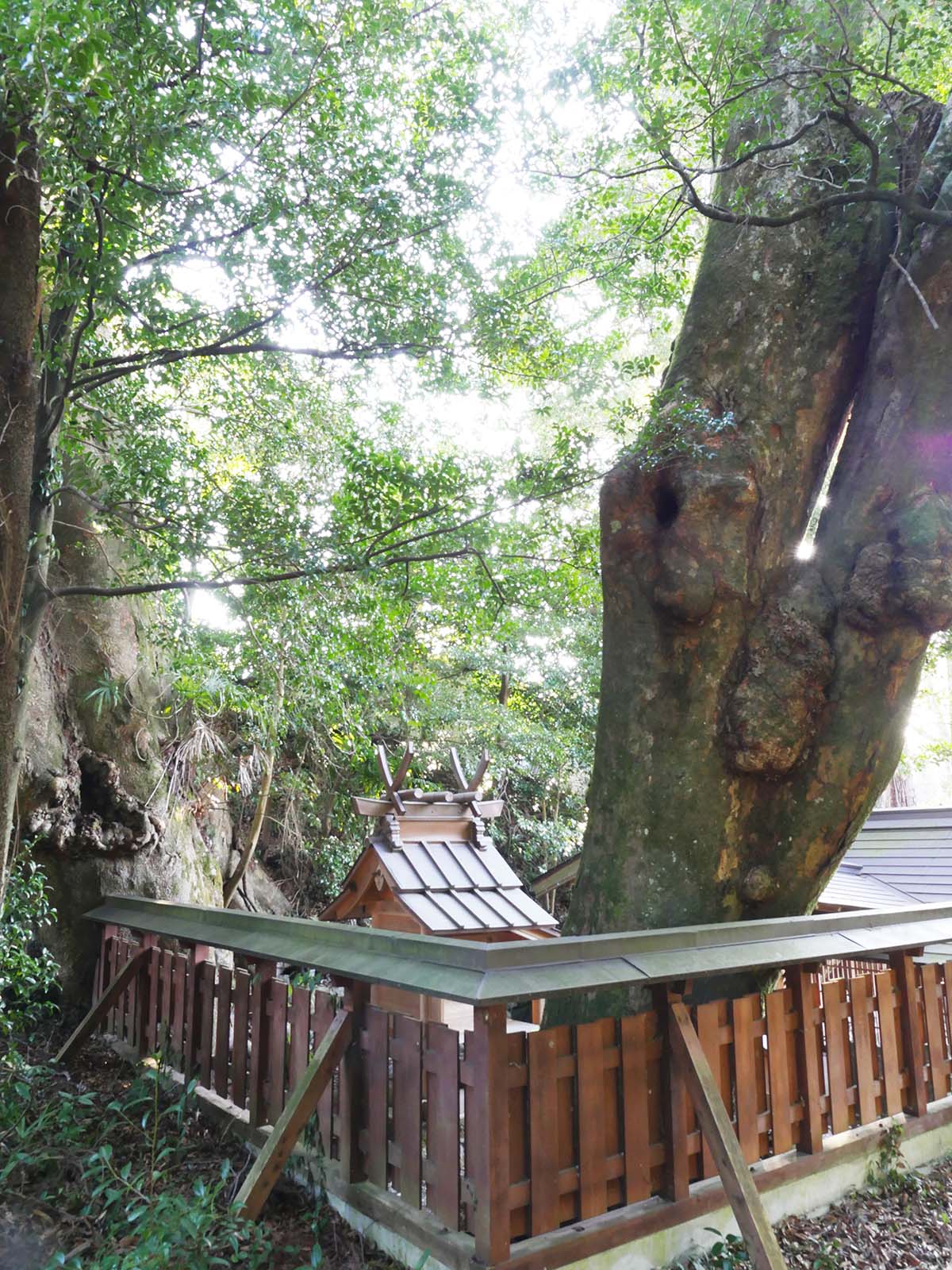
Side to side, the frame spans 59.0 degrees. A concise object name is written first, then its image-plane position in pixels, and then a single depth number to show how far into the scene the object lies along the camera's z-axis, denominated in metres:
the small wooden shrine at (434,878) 5.67
